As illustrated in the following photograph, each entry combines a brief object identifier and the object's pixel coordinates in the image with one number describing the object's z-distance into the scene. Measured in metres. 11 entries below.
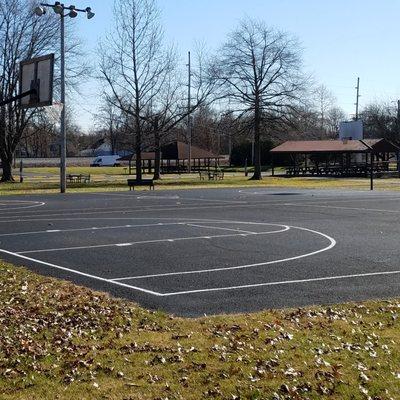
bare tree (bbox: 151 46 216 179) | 54.66
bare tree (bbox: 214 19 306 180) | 57.28
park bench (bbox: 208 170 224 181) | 60.56
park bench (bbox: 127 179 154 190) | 43.63
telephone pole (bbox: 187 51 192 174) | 58.17
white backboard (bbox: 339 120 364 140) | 57.61
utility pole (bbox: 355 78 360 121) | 89.38
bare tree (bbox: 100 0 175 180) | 52.38
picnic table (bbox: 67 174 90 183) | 51.75
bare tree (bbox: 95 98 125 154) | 52.77
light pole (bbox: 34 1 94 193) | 33.62
